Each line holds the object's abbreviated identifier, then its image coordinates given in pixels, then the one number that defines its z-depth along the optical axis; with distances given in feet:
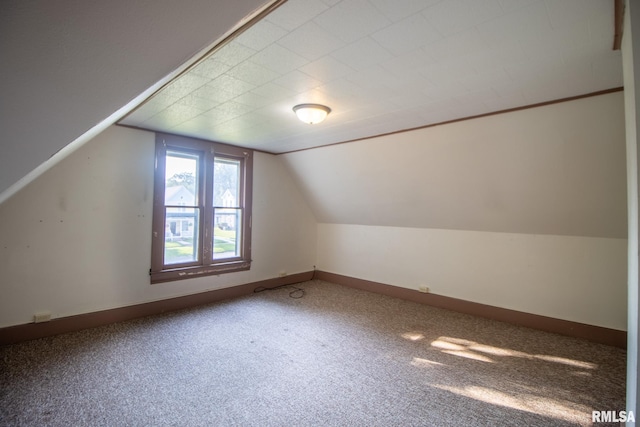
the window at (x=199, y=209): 12.59
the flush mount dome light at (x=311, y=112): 9.05
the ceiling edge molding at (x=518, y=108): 7.57
